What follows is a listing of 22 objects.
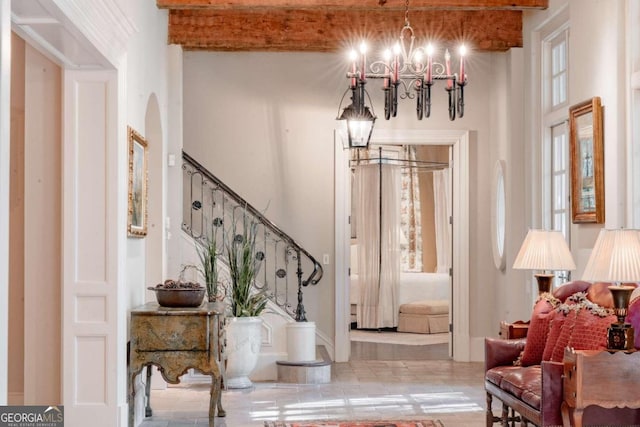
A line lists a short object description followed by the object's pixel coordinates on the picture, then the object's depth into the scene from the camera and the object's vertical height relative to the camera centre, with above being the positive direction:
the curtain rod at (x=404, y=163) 12.32 +0.96
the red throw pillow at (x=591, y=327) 4.85 -0.52
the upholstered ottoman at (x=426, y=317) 12.18 -1.13
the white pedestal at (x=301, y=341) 8.20 -0.96
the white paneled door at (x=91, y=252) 5.56 -0.11
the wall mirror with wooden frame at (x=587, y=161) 6.38 +0.50
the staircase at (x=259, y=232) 8.95 +0.01
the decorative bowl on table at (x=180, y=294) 6.01 -0.40
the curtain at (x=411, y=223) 13.63 +0.13
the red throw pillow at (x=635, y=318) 4.65 -0.44
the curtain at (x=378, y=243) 12.10 -0.15
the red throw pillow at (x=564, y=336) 5.18 -0.59
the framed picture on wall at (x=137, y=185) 6.09 +0.33
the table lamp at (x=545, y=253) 6.11 -0.15
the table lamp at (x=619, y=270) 4.59 -0.20
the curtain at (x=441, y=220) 13.37 +0.17
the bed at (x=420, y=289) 12.48 -0.77
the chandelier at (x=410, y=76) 5.78 +0.98
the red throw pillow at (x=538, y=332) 5.65 -0.62
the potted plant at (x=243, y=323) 7.77 -0.76
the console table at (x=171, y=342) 5.82 -0.69
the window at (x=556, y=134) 7.54 +0.82
